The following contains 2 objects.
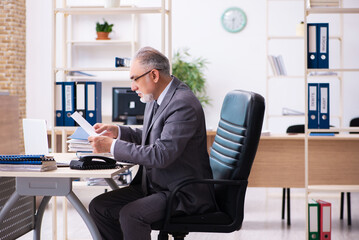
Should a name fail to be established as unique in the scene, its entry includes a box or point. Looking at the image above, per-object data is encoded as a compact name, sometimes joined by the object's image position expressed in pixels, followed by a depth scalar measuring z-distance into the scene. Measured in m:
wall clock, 8.01
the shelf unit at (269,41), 7.86
